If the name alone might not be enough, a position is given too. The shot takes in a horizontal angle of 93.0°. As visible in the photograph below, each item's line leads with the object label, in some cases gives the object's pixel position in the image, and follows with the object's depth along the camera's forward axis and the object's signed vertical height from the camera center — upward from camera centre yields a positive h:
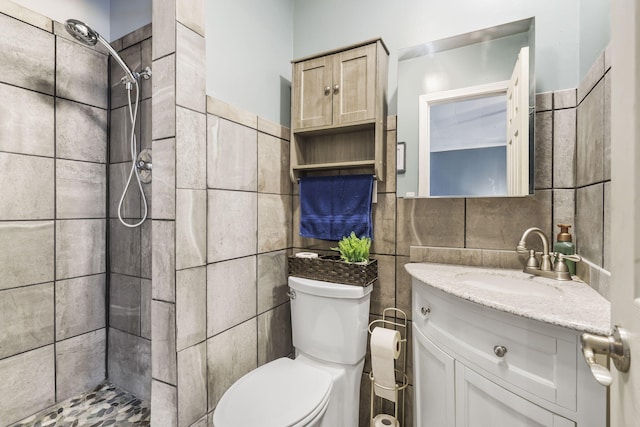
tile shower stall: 1.36 -0.10
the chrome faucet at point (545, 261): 1.14 -0.18
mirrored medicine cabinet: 1.28 +0.47
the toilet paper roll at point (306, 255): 1.59 -0.22
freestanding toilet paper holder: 1.48 -0.84
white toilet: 1.17 -0.71
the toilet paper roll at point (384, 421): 1.45 -1.00
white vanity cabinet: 0.73 -0.44
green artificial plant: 1.48 -0.17
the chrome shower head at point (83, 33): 1.25 +0.75
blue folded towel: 1.57 +0.04
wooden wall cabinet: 1.51 +0.54
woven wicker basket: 1.43 -0.28
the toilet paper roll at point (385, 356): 1.35 -0.64
